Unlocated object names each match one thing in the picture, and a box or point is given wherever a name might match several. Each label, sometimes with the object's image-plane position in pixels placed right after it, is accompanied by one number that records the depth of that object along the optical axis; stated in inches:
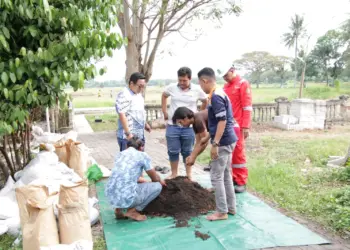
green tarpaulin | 123.3
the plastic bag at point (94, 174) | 201.3
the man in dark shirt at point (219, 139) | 134.5
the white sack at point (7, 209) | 132.0
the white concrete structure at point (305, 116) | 445.7
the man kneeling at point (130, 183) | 137.3
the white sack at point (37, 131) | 216.5
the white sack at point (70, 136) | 213.9
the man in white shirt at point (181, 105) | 181.6
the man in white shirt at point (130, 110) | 171.3
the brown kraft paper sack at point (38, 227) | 107.4
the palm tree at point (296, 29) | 1619.7
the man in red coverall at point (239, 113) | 173.0
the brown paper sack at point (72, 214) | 115.8
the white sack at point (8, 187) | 154.2
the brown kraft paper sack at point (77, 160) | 185.9
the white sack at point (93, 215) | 141.1
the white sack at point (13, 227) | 129.7
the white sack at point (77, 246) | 99.3
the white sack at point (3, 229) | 125.2
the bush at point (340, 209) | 137.3
